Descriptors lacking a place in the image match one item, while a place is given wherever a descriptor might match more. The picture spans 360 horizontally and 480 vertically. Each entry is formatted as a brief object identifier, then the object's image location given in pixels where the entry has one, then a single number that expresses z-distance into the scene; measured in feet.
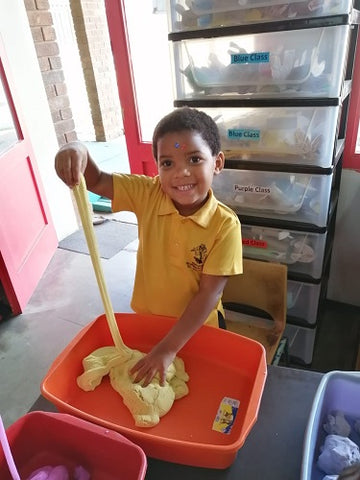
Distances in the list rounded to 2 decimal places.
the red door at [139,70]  6.66
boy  2.39
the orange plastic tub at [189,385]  1.84
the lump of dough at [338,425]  1.97
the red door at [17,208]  6.36
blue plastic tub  1.80
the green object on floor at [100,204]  10.34
